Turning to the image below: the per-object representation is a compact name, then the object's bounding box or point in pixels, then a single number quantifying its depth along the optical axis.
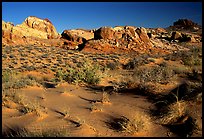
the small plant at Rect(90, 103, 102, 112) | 4.07
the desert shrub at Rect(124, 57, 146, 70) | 10.31
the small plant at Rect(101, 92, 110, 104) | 4.42
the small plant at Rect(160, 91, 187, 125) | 3.43
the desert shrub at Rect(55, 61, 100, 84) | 6.21
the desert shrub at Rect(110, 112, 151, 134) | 3.20
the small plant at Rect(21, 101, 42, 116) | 4.00
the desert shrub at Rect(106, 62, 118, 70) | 10.60
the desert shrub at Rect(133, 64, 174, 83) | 5.25
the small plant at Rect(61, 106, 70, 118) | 3.85
